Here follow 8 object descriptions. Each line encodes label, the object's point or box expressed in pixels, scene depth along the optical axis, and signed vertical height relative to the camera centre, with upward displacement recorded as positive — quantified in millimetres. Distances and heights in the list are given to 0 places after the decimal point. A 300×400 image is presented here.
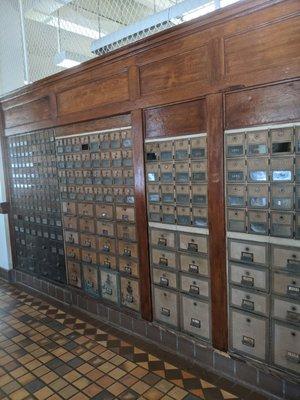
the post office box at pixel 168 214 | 2332 -356
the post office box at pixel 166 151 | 2270 +102
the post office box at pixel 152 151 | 2361 +104
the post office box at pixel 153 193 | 2404 -205
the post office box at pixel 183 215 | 2236 -353
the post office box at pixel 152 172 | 2381 -48
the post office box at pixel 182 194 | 2225 -206
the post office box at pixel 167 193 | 2314 -203
